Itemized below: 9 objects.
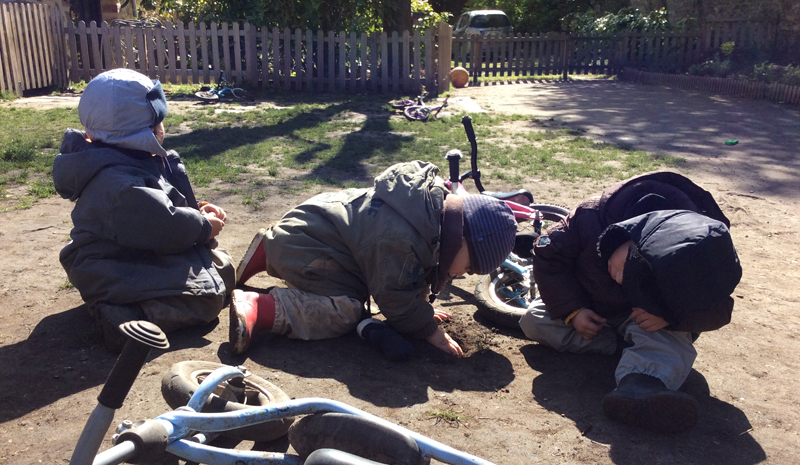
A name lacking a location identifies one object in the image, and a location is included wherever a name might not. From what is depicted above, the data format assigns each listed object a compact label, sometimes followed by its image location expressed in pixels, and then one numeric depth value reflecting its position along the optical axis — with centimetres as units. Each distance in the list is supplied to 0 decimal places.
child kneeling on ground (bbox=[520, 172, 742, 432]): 230
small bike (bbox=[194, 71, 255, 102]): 1227
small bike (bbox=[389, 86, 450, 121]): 1051
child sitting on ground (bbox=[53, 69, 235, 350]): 296
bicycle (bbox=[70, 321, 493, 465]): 164
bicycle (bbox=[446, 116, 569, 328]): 368
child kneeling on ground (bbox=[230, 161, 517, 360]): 302
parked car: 2578
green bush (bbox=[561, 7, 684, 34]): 1953
